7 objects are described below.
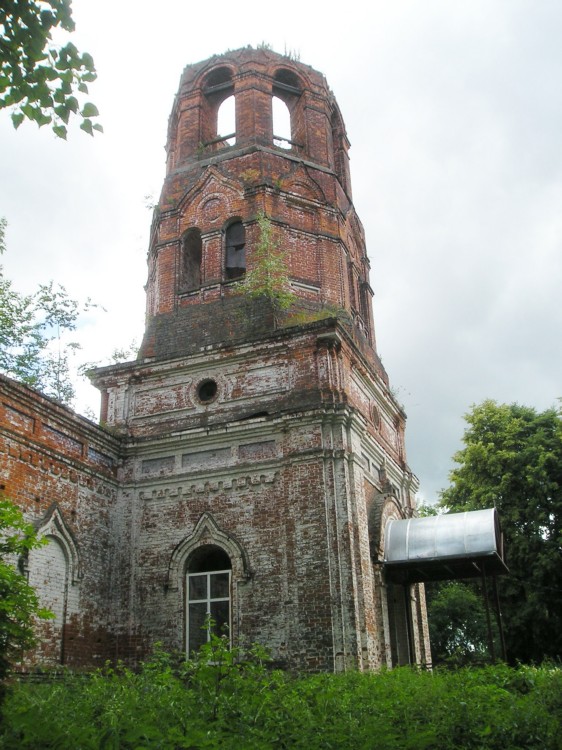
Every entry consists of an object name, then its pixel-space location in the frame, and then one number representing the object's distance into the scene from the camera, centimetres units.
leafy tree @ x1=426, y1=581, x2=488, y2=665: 2662
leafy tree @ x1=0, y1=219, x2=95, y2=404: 2084
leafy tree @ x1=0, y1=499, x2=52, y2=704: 611
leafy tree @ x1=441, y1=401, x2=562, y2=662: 2083
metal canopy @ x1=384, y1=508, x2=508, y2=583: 1266
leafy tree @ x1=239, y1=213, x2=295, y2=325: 1432
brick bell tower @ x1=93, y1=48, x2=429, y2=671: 1189
